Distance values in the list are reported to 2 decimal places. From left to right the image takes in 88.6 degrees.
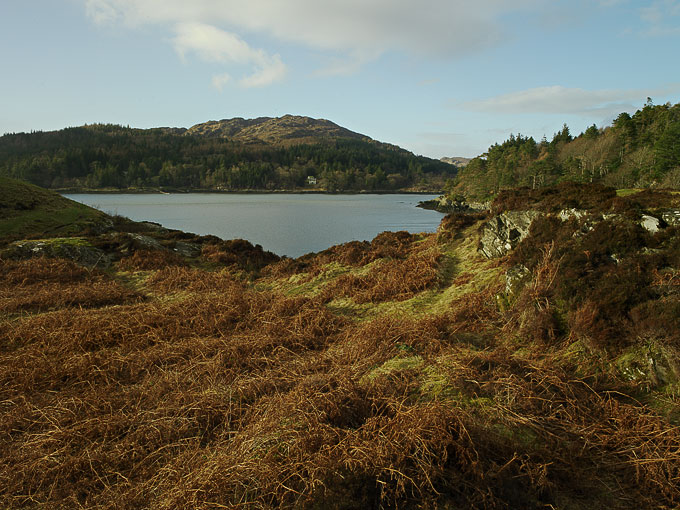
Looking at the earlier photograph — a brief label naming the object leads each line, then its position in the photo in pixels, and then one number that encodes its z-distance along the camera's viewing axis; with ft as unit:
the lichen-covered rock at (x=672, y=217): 24.31
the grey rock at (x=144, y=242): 57.11
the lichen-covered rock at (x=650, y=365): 15.29
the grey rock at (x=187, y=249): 59.86
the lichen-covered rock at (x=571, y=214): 29.21
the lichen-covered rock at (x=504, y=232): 35.88
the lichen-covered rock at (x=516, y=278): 26.09
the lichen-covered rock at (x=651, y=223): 24.08
